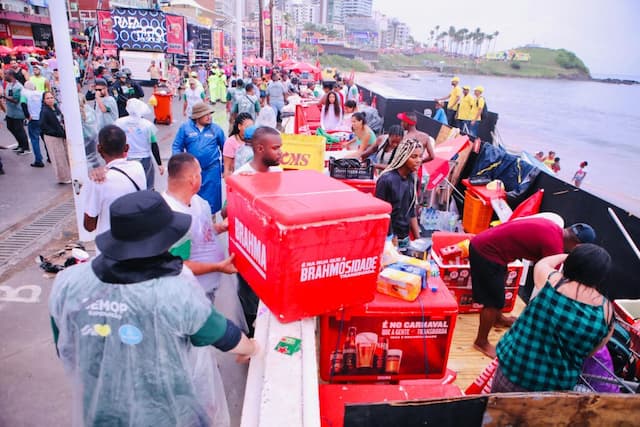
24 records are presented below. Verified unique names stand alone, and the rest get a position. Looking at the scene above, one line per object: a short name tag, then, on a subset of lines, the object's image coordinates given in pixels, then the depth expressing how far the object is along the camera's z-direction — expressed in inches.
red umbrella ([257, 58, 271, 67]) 1189.1
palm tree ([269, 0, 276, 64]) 1126.0
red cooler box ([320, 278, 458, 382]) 111.8
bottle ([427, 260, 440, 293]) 121.6
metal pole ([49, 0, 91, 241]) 197.6
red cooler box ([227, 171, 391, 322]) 86.8
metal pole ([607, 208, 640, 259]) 177.0
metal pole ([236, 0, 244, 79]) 588.6
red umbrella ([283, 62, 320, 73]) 1179.3
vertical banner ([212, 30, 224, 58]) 2034.9
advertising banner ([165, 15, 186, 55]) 1217.4
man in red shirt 137.3
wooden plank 79.5
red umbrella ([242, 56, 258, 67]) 1222.9
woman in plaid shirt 96.7
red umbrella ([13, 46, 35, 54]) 1113.4
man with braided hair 167.6
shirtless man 285.3
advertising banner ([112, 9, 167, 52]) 1073.5
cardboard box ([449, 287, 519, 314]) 185.8
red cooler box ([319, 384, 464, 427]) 96.4
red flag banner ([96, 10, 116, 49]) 1129.8
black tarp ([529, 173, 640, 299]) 189.3
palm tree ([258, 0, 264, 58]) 1008.6
